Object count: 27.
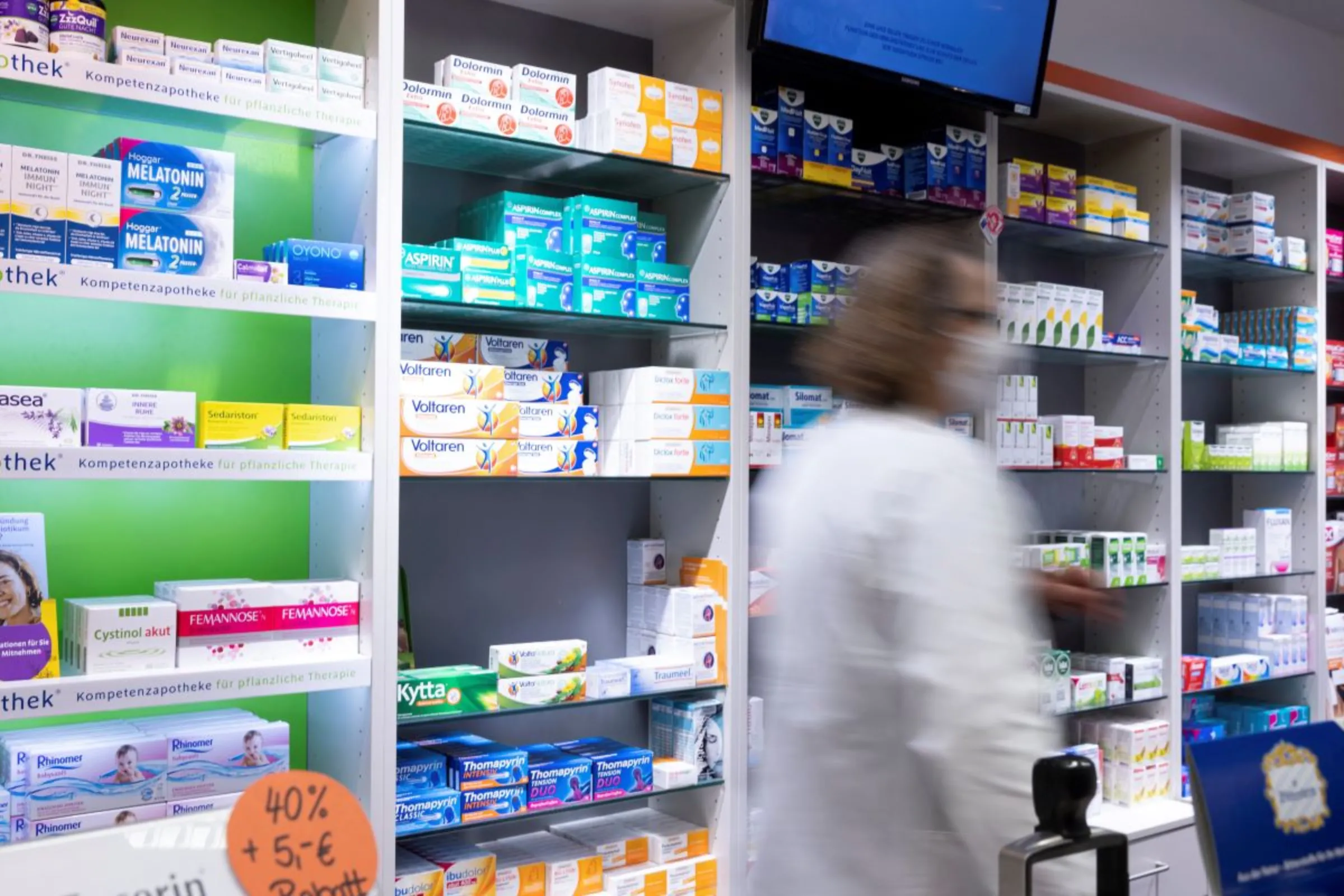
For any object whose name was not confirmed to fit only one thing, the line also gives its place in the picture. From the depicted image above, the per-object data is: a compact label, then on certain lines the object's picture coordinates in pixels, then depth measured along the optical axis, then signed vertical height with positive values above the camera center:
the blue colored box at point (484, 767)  3.01 -0.73
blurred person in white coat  1.78 -0.29
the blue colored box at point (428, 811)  2.90 -0.81
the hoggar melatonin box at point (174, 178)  2.53 +0.60
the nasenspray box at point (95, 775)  2.40 -0.61
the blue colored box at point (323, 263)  2.74 +0.46
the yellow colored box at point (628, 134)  3.30 +0.91
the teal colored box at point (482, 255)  3.08 +0.54
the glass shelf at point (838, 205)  3.73 +0.86
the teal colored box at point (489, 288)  3.08 +0.46
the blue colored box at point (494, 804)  3.02 -0.83
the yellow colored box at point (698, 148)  3.42 +0.90
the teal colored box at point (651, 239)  3.48 +0.66
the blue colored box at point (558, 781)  3.14 -0.80
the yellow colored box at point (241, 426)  2.62 +0.09
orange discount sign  1.19 -0.36
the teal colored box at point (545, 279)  3.20 +0.50
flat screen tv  3.52 +1.33
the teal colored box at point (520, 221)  3.19 +0.65
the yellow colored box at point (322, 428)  2.71 +0.09
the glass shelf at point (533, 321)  3.09 +0.41
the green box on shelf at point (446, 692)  2.91 -0.54
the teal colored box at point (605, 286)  3.27 +0.50
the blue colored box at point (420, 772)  2.96 -0.73
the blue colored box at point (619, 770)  3.25 -0.79
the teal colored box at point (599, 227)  3.26 +0.65
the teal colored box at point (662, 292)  3.42 +0.50
